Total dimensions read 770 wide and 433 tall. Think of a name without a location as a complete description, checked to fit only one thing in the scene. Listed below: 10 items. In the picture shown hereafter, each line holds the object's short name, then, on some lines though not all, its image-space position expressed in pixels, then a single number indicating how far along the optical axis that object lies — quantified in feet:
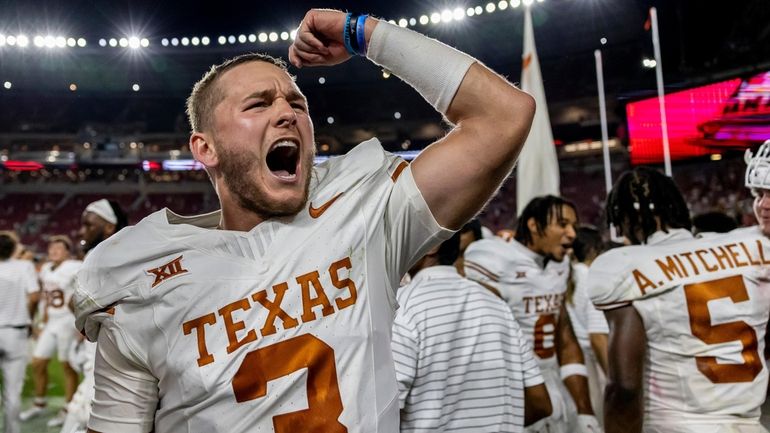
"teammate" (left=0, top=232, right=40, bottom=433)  17.55
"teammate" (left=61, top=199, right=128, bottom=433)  13.84
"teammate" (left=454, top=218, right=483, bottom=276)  14.41
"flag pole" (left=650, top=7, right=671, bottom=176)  24.34
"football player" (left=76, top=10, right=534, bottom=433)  4.55
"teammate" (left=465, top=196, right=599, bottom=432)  13.35
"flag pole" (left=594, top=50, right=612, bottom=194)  30.25
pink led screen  33.86
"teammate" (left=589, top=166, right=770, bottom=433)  8.59
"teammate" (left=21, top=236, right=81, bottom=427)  23.41
